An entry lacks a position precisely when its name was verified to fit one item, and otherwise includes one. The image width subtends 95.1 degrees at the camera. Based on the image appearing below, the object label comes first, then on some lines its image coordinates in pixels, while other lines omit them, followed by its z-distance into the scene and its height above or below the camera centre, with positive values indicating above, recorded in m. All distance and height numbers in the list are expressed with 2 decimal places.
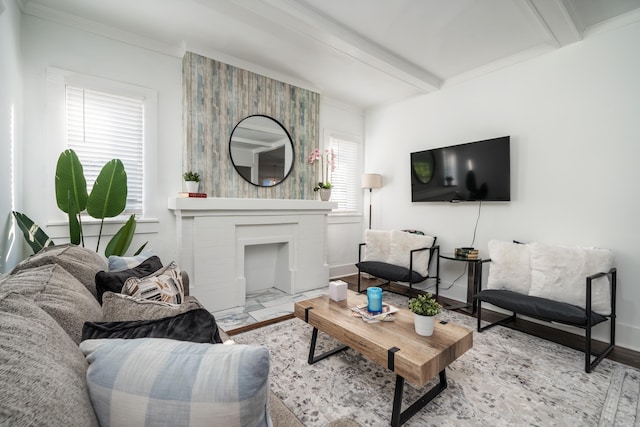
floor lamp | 4.55 +0.46
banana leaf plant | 2.26 +0.09
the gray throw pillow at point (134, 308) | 1.09 -0.38
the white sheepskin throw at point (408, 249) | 3.64 -0.53
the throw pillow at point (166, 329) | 0.88 -0.38
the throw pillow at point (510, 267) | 2.80 -0.56
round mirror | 3.58 +0.76
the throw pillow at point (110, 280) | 1.48 -0.37
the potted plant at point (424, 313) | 1.80 -0.64
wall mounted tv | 3.26 +0.46
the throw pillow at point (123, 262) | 1.91 -0.36
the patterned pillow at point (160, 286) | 1.45 -0.41
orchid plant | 4.23 +0.71
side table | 3.15 -0.82
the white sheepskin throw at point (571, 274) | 2.32 -0.55
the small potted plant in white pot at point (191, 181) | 3.09 +0.31
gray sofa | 0.55 -0.36
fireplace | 3.10 -0.35
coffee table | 1.57 -0.79
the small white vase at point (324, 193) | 4.20 +0.24
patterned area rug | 1.68 -1.18
